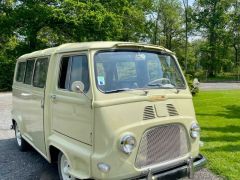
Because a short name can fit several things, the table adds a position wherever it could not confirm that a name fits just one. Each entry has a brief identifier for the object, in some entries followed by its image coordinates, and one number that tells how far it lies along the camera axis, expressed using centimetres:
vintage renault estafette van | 278
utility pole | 3304
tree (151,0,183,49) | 3567
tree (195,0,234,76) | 3297
